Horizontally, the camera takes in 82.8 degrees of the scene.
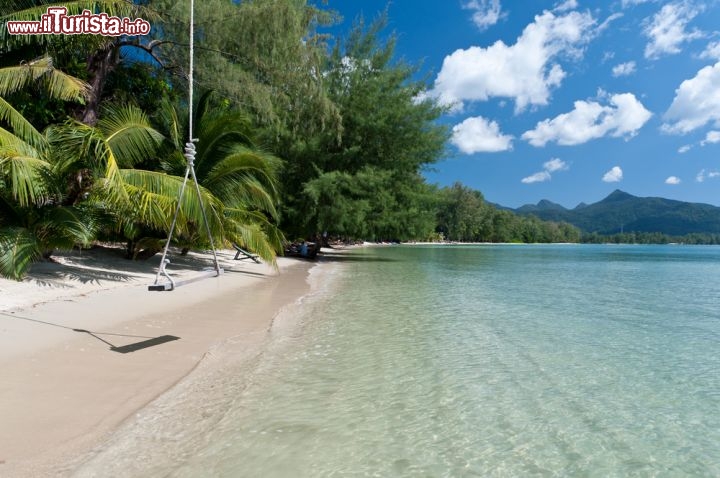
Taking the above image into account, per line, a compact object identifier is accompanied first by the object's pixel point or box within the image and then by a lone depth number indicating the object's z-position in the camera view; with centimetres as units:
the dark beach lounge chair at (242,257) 1564
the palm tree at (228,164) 1222
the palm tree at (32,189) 706
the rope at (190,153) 569
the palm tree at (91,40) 915
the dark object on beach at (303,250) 2556
